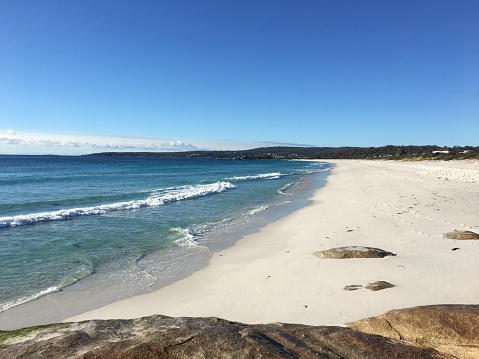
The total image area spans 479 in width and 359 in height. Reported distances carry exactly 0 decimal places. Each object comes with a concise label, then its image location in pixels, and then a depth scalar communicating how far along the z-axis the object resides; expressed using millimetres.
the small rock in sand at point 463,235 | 10008
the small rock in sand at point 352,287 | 6718
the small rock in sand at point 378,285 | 6638
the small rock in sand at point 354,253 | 8859
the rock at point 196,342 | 3127
